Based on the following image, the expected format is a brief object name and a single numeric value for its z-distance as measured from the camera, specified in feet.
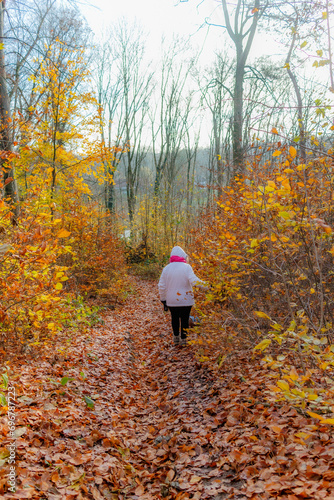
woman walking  20.25
